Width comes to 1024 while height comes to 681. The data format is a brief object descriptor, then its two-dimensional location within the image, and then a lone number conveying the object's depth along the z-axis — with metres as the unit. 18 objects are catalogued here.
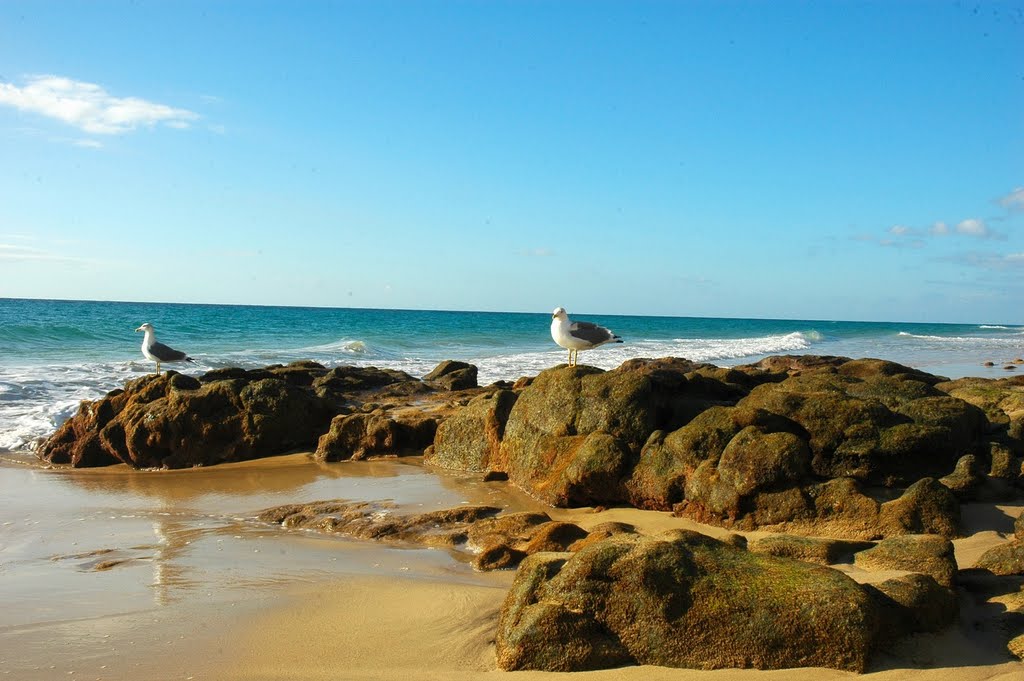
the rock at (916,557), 4.52
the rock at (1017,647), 3.87
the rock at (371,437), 10.92
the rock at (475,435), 9.66
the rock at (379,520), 7.13
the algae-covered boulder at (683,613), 3.85
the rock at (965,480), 6.58
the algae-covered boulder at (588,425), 7.58
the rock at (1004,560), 4.69
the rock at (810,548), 5.09
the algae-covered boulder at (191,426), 11.33
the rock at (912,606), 3.98
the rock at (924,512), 5.97
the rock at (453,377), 17.47
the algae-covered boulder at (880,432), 6.66
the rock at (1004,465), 6.88
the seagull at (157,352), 16.61
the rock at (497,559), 6.03
